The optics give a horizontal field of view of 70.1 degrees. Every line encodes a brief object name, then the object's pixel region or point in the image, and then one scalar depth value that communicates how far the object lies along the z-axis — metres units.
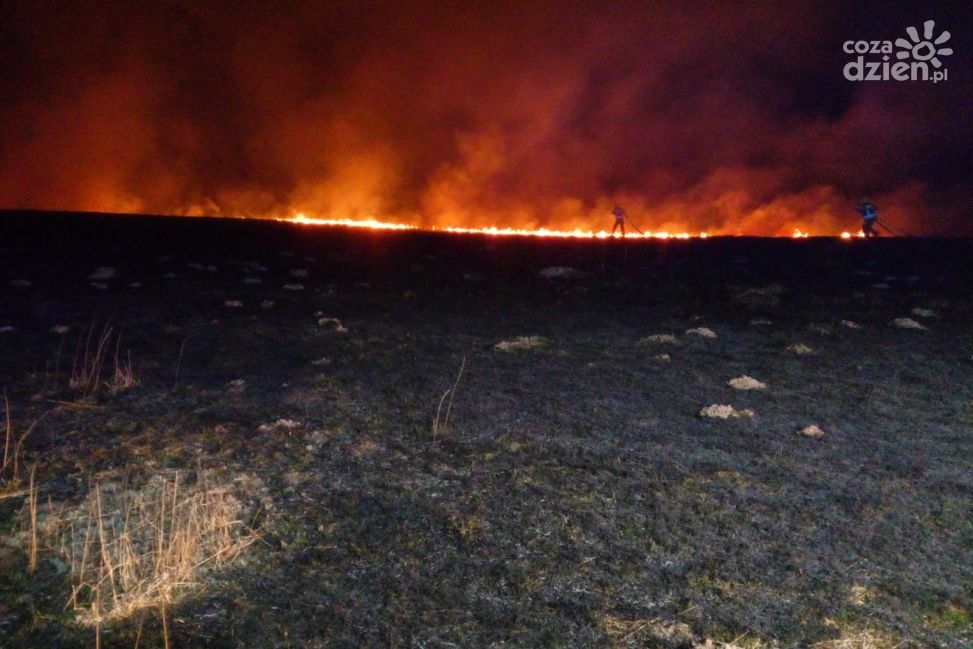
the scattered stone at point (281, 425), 8.02
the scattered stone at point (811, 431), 8.07
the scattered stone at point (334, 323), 13.64
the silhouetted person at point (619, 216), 37.50
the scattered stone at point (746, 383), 10.04
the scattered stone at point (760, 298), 16.66
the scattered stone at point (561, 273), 21.24
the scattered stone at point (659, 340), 12.96
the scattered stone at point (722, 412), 8.74
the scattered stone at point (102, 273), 18.11
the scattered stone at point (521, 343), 12.56
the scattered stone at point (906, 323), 14.06
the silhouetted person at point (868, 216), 32.38
